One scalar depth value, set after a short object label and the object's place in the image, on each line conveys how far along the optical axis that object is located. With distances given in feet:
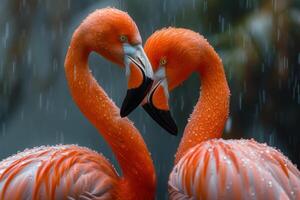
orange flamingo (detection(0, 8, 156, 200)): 20.11
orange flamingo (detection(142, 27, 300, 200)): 19.15
